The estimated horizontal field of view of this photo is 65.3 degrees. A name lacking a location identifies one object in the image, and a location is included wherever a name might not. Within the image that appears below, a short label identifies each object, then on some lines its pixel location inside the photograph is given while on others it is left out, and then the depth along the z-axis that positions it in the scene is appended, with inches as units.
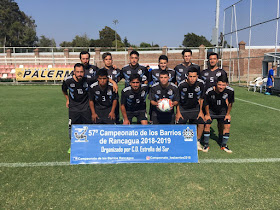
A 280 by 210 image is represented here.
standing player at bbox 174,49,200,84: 214.4
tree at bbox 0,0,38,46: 2500.0
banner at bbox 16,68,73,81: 826.8
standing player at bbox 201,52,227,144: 208.1
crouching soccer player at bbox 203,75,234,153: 185.0
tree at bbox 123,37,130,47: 2820.9
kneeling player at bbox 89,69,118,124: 181.0
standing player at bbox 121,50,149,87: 218.7
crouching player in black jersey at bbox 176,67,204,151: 188.3
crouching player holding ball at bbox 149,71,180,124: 180.2
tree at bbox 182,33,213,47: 2974.9
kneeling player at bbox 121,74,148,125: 177.5
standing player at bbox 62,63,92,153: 183.8
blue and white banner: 159.8
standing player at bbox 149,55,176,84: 210.2
